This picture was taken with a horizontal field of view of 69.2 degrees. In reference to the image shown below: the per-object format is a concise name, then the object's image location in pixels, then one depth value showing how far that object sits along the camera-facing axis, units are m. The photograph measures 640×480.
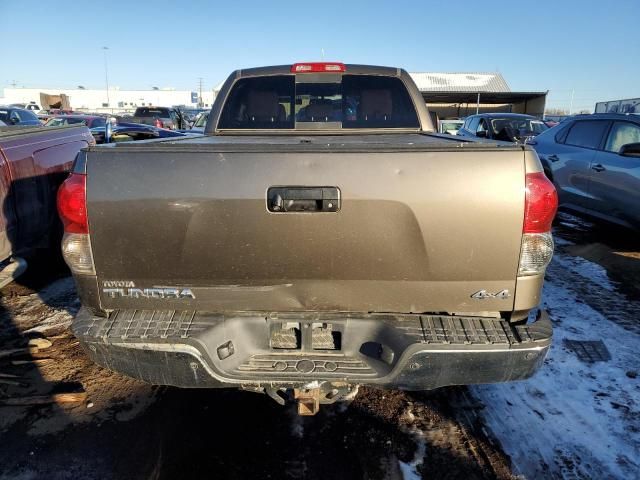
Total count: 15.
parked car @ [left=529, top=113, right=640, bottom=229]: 5.96
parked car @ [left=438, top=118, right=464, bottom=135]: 20.22
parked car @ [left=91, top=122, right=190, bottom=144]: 11.02
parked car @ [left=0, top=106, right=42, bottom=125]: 15.29
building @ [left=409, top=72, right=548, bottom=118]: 24.39
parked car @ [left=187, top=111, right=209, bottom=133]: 15.68
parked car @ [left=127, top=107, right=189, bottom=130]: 23.56
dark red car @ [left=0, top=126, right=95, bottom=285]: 4.34
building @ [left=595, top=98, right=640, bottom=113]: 20.88
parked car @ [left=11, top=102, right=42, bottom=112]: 40.55
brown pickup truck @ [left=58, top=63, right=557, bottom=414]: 2.09
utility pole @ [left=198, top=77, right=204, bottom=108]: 71.04
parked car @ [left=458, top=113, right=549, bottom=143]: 12.29
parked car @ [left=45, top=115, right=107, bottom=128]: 17.88
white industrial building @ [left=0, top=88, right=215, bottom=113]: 72.41
